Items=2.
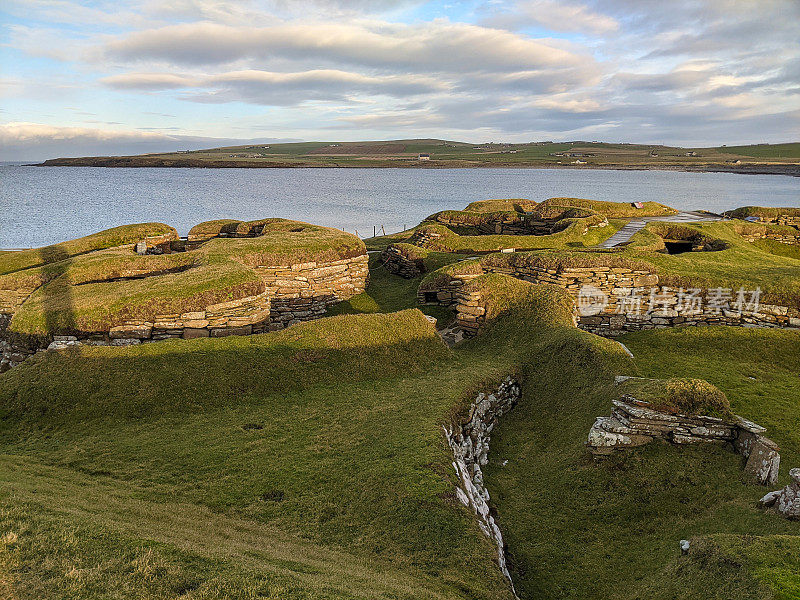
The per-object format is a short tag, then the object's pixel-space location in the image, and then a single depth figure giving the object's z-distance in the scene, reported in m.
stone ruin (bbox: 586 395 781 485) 10.40
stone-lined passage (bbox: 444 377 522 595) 9.70
